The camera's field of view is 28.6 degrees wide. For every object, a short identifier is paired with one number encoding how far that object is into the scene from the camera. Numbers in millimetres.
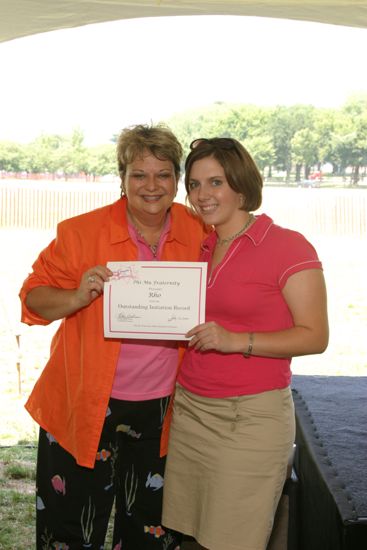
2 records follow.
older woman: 2045
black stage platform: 1876
